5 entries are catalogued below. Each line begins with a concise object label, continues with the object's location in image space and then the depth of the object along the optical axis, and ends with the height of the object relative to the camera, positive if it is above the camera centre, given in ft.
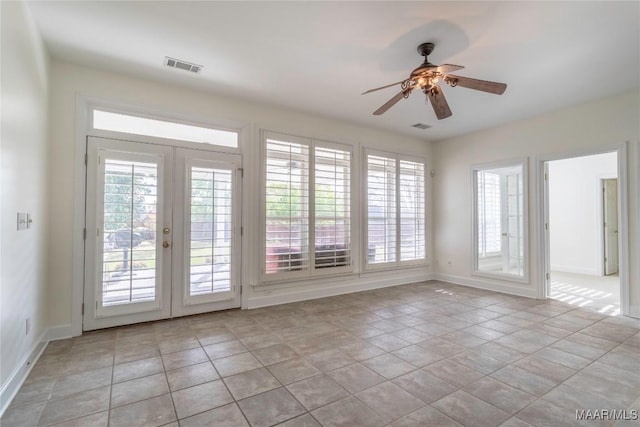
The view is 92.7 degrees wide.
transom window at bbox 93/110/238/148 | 11.30 +3.69
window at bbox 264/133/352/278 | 14.47 +0.73
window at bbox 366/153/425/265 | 17.90 +0.69
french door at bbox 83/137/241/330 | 10.91 -0.45
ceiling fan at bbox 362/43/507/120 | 8.68 +4.14
